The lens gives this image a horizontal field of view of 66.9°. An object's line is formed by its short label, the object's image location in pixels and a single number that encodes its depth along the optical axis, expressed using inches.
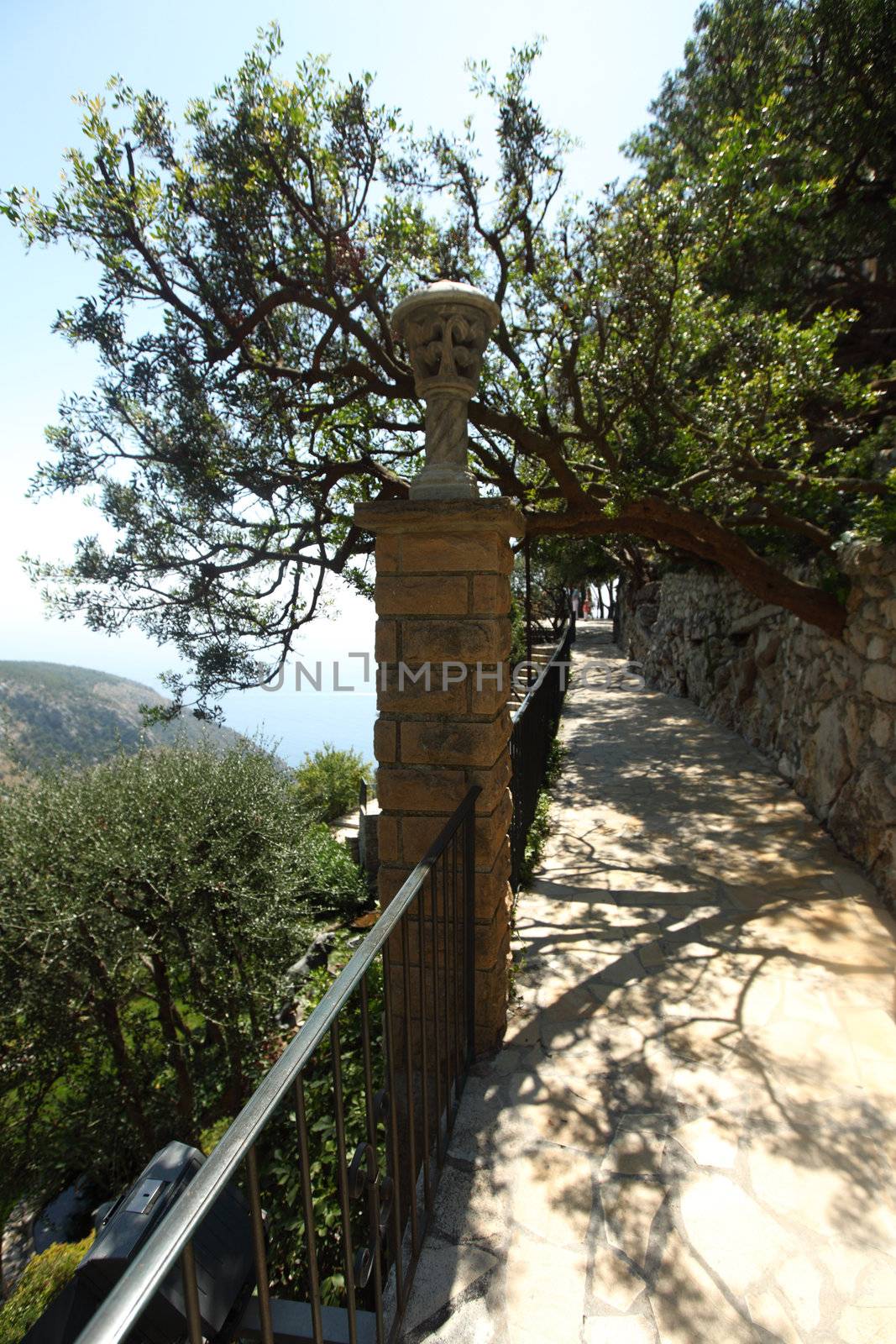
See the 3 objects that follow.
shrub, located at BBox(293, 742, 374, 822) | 477.4
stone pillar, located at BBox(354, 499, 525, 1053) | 94.5
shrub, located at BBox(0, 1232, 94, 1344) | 142.7
